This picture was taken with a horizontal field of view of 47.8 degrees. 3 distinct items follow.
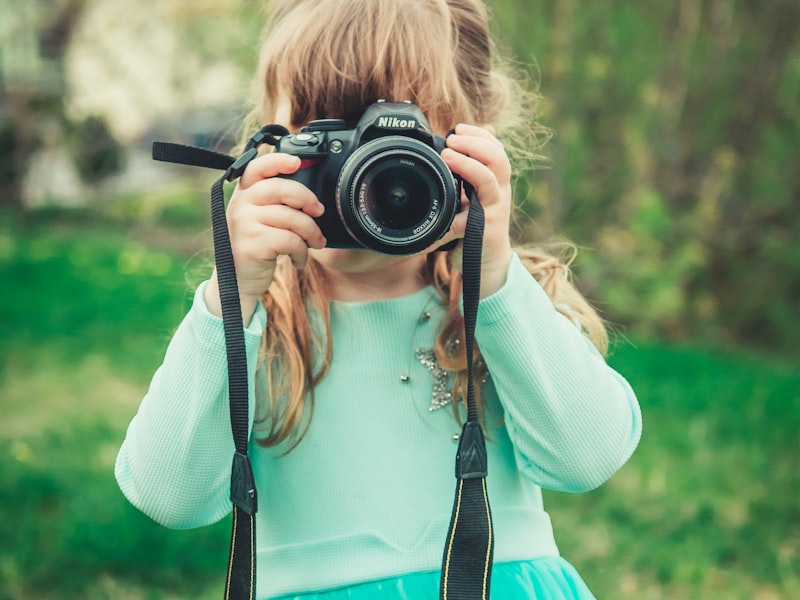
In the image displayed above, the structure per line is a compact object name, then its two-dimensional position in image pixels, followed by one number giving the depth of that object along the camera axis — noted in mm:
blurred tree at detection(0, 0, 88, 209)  7168
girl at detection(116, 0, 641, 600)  1202
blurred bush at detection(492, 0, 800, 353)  3883
